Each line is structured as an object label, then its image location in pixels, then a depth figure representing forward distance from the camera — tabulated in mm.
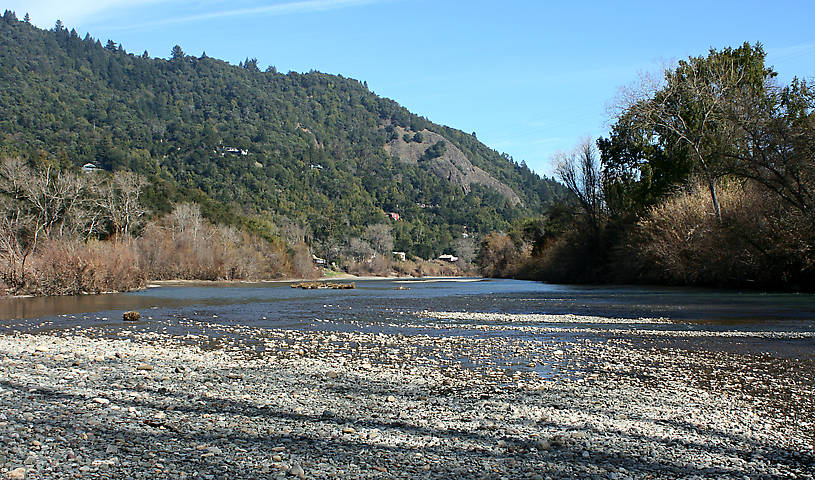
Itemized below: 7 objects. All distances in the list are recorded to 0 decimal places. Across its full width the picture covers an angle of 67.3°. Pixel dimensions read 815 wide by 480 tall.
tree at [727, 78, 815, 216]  30234
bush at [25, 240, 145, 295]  34656
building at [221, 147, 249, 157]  176100
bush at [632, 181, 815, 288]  32938
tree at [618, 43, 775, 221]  38219
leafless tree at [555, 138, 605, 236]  63747
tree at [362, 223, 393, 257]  152750
